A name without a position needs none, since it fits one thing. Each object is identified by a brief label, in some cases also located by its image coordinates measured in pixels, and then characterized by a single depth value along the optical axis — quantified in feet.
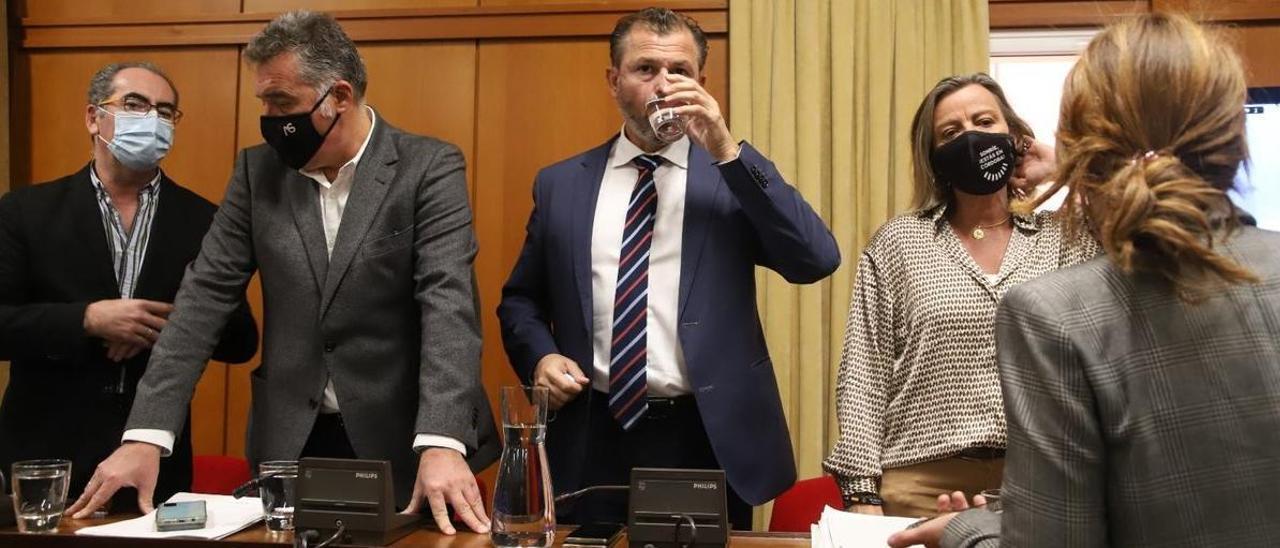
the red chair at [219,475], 8.89
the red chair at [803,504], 7.25
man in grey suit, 6.33
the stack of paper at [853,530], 4.68
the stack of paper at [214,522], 5.04
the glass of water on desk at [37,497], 5.20
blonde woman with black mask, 5.87
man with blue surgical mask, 7.55
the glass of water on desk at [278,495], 5.16
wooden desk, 4.89
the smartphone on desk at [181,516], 5.18
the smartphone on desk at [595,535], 4.82
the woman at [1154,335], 2.98
